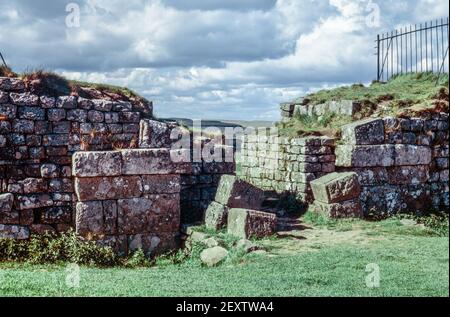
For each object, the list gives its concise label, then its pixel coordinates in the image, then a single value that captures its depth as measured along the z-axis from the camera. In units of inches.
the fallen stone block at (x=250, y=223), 482.9
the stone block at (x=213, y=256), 435.2
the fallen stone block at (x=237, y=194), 526.9
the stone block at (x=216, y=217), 513.0
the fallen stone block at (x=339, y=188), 567.8
